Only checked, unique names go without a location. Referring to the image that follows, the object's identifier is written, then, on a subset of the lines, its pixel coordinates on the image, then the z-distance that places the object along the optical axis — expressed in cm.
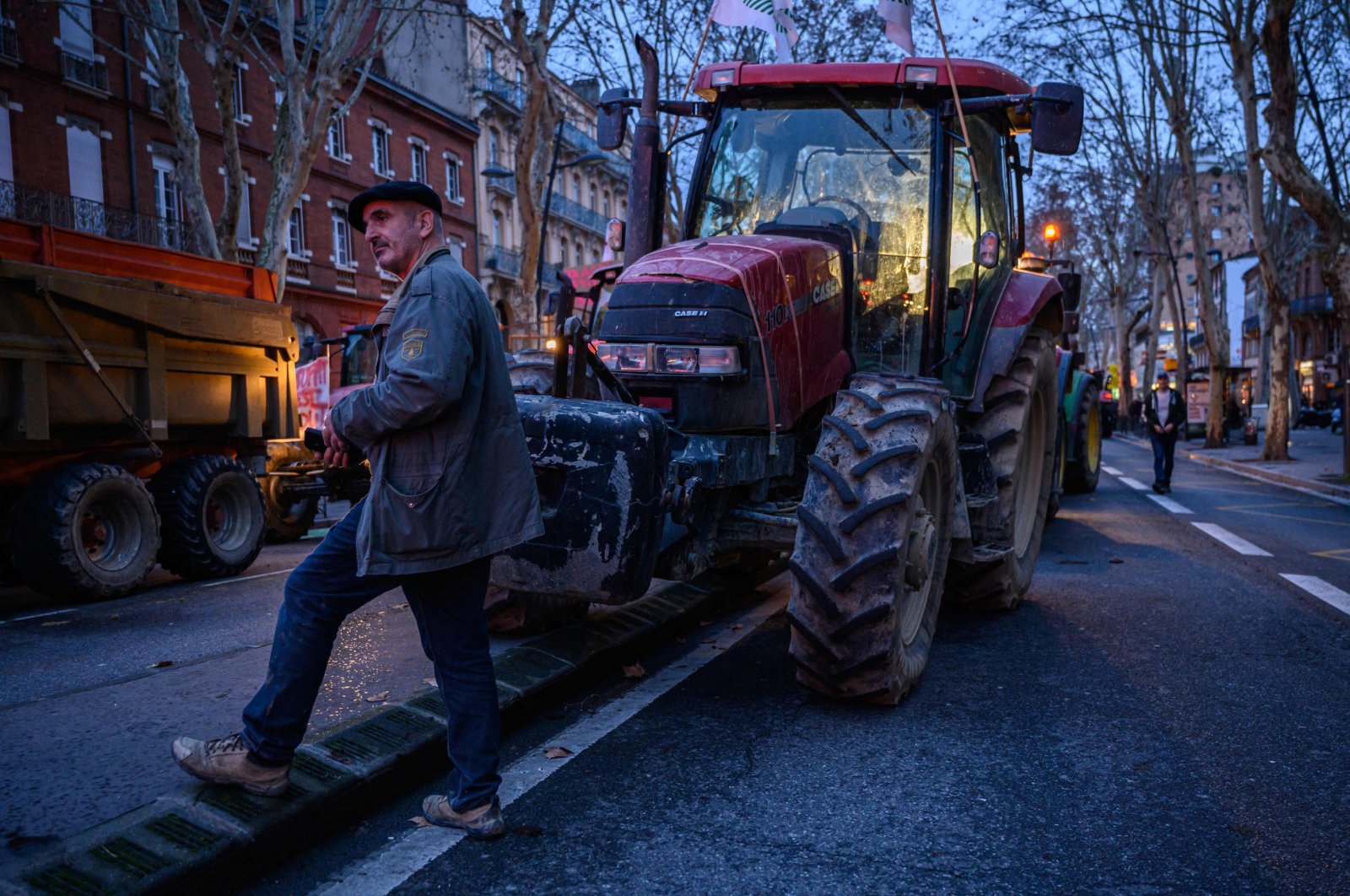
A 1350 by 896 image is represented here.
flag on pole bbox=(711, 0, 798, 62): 684
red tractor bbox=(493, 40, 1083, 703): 433
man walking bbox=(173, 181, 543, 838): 324
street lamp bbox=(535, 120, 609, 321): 531
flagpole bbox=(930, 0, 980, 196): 561
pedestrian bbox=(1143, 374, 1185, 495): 1609
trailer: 772
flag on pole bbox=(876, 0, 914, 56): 648
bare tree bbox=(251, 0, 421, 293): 1609
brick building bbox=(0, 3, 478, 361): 2355
